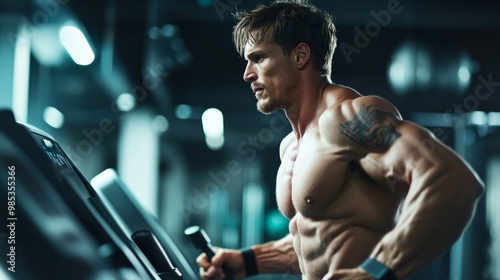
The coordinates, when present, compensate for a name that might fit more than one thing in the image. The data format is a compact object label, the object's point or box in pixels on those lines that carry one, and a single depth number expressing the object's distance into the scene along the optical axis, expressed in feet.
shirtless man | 5.78
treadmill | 5.00
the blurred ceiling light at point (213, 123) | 26.37
